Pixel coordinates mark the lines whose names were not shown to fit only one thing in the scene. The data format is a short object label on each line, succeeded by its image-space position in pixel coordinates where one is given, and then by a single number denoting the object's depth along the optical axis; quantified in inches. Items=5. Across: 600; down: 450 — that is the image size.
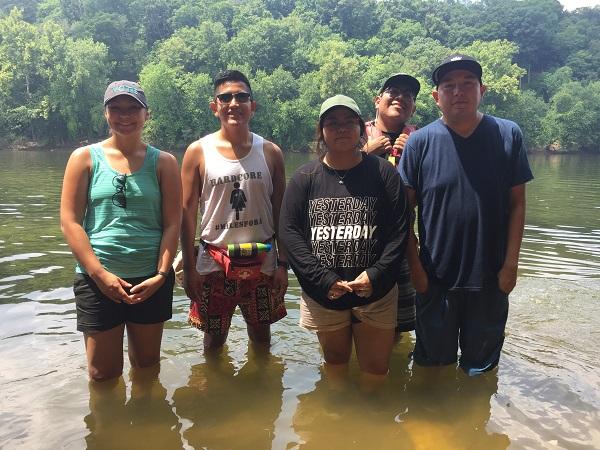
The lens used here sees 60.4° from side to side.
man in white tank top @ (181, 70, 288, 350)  155.8
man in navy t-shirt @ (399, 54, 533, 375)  139.6
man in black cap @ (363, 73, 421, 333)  166.0
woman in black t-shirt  135.8
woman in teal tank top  133.6
